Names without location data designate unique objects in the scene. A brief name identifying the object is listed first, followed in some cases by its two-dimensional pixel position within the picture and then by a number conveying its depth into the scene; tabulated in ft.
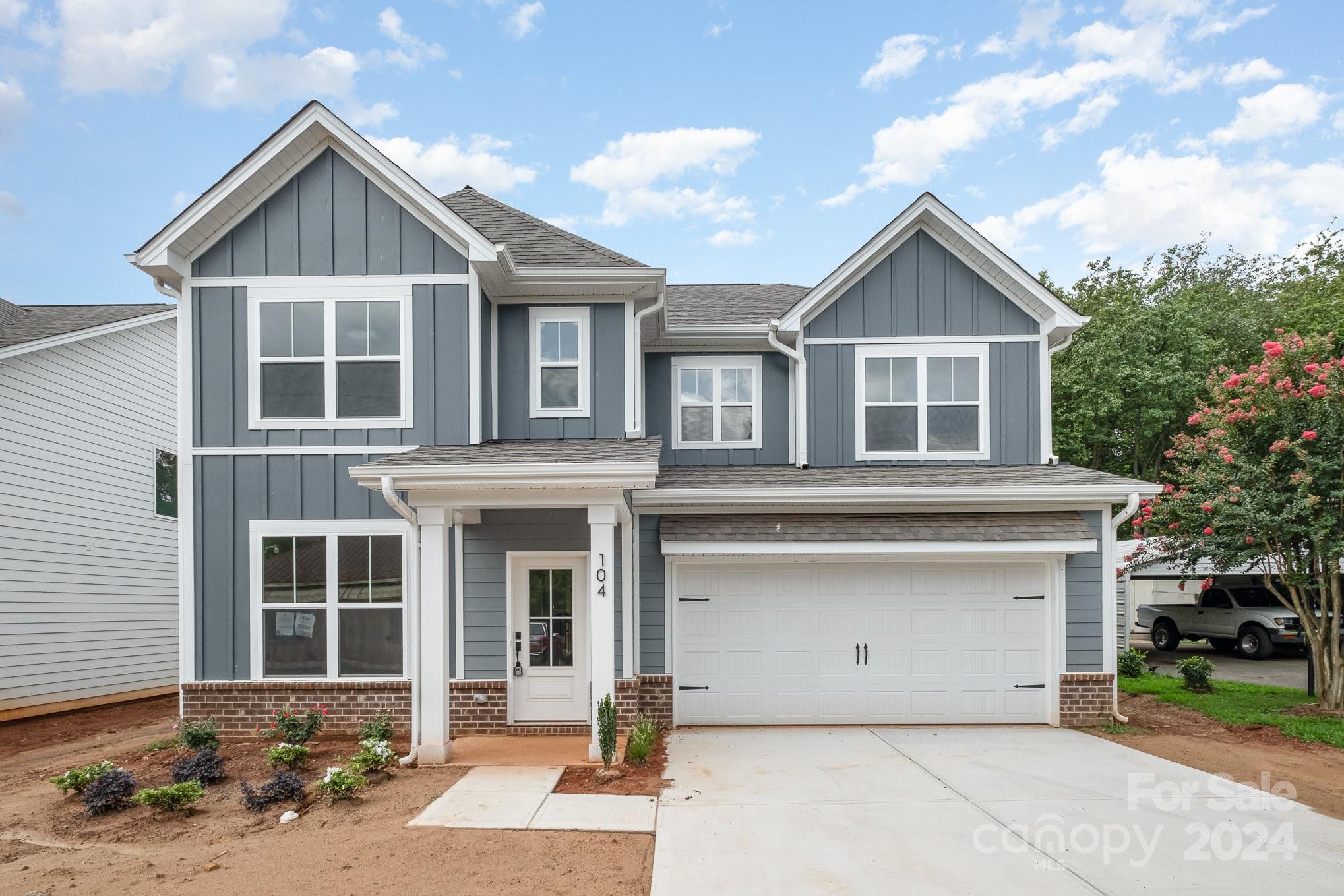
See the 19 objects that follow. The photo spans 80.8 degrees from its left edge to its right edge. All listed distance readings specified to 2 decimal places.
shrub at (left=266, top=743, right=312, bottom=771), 24.26
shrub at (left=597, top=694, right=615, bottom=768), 24.36
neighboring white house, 38.09
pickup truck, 56.34
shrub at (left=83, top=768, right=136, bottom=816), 20.79
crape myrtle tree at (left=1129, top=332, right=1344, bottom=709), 31.63
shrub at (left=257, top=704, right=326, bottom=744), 26.94
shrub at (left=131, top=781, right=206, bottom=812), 20.31
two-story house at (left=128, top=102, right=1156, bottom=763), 29.50
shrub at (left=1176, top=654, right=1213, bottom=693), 39.32
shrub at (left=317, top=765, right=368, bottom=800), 21.06
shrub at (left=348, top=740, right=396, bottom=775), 23.06
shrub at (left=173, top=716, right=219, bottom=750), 27.17
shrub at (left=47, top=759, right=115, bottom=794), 21.91
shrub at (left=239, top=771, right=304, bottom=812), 20.89
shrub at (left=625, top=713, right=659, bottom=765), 24.94
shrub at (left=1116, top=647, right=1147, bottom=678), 44.50
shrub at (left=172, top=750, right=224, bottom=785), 23.30
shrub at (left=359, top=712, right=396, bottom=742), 25.86
